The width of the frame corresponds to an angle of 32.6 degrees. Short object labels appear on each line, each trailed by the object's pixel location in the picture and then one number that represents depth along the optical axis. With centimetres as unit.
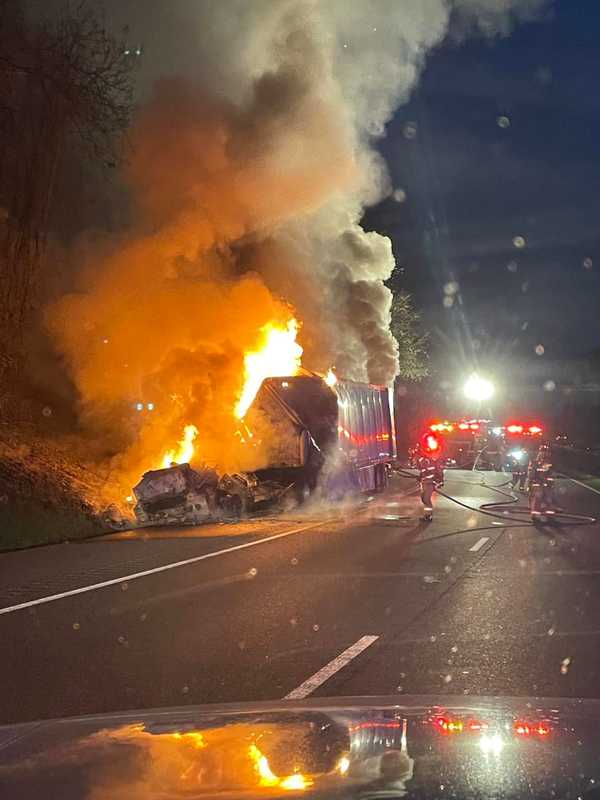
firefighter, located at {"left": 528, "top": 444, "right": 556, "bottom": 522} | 1912
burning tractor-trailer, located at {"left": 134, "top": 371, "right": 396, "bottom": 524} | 1934
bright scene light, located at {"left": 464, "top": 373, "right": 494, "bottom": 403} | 5456
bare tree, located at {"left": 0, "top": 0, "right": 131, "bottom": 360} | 1744
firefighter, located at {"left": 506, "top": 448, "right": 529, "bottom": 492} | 2744
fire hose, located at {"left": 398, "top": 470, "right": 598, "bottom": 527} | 1858
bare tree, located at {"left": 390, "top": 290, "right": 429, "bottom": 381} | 4469
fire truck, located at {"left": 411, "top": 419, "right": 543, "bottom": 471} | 3794
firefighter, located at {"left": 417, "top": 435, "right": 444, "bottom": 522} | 1906
